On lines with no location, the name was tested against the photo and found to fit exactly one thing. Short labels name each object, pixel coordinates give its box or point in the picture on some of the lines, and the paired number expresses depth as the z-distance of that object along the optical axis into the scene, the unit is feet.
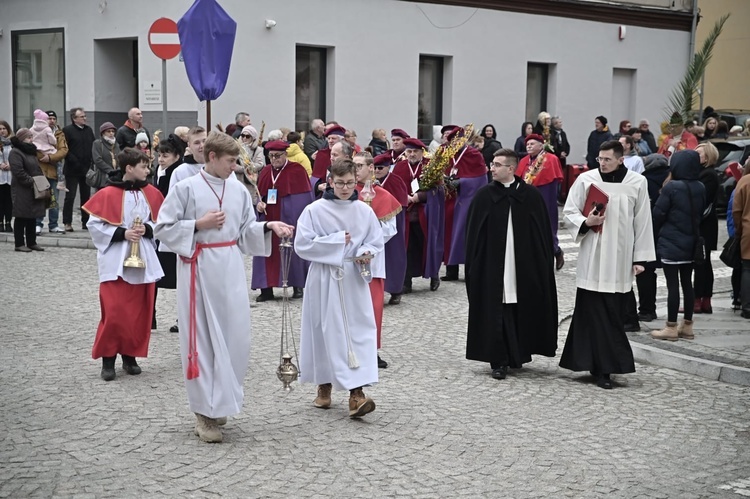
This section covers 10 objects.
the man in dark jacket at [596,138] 75.72
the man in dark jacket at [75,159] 58.75
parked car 69.26
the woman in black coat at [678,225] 33.42
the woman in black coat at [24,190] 51.01
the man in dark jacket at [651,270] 37.37
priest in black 29.12
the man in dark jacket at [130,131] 58.29
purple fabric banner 47.24
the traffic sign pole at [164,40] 50.39
